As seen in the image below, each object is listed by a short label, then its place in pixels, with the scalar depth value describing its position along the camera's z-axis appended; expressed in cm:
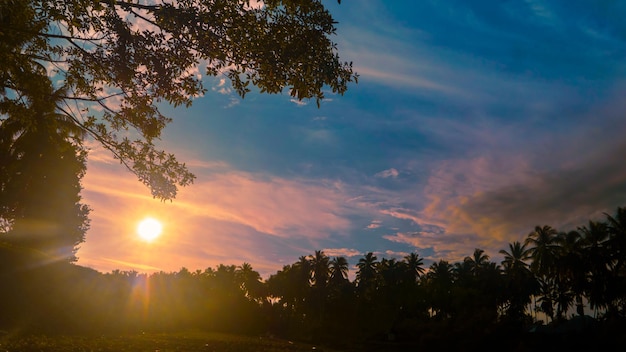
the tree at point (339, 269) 9694
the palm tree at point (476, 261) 9229
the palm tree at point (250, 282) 9635
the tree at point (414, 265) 9608
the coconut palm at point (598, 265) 6053
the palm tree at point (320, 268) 9438
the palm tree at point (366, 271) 9681
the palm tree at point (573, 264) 6353
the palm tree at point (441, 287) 8006
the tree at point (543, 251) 6925
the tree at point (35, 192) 3472
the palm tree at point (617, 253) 5694
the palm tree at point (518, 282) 7475
